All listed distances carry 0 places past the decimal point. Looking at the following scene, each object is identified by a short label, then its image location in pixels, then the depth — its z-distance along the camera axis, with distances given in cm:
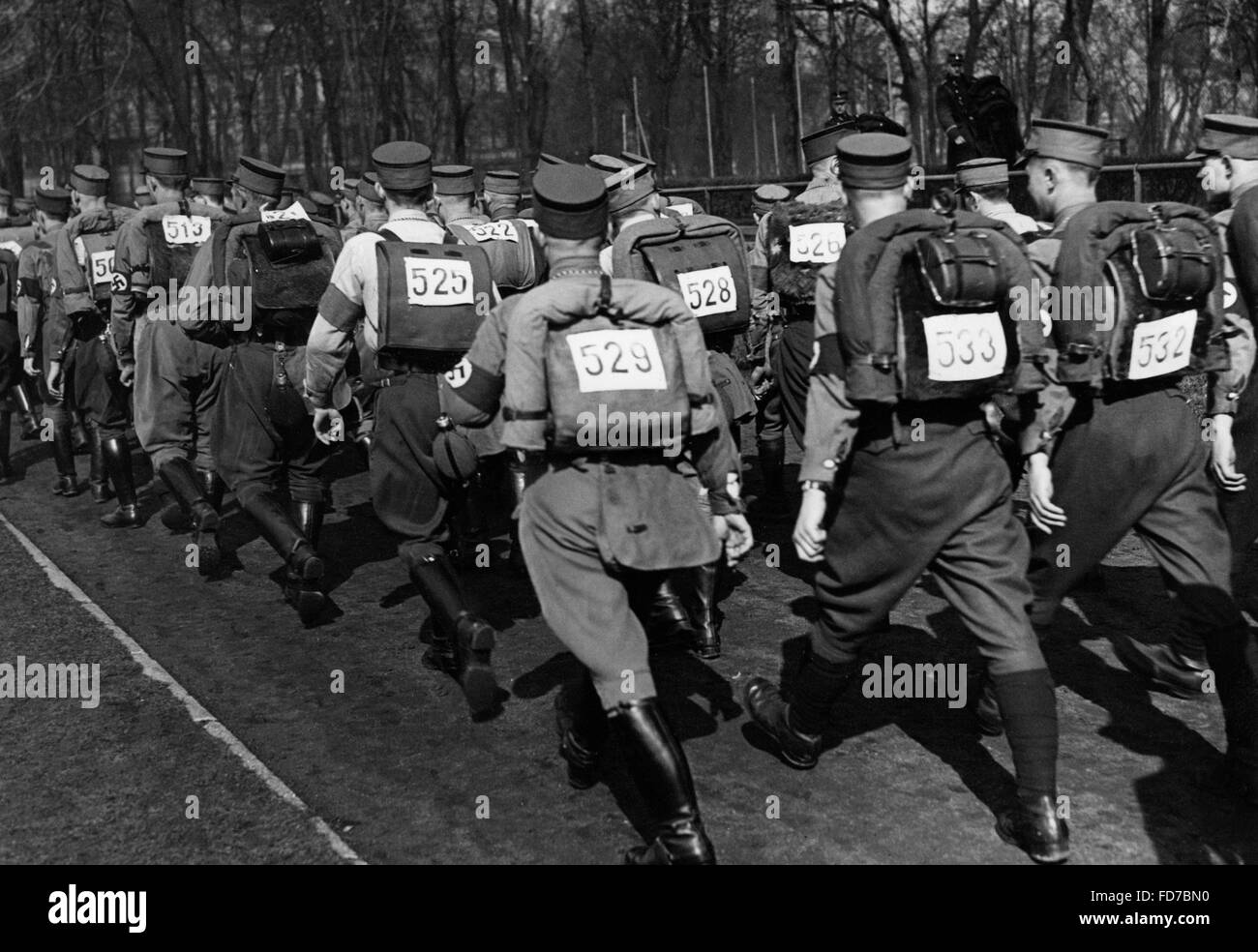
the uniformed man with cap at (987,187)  774
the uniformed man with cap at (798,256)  744
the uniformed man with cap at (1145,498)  464
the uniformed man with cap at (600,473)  416
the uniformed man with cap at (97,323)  943
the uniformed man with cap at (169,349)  812
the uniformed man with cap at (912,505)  429
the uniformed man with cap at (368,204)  939
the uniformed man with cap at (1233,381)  516
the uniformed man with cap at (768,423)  866
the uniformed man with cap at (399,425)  603
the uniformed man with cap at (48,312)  1024
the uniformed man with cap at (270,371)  709
